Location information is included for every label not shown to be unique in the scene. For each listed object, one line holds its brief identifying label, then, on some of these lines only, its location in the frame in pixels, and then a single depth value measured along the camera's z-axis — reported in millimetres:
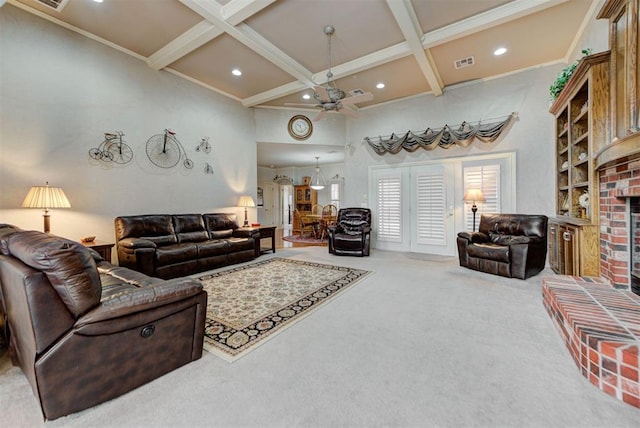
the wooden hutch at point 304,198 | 10828
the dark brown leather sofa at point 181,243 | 3646
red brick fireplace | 2266
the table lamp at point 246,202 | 5742
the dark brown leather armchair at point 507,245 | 3693
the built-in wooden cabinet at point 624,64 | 1996
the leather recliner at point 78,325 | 1323
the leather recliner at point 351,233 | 5379
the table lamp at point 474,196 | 4746
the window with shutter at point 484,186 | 4953
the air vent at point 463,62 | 4305
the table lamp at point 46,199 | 3057
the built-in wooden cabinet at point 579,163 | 2619
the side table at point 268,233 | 5590
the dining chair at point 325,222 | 8285
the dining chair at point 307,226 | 8605
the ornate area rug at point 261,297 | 2203
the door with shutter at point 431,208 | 5473
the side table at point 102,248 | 3348
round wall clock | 6465
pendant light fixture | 9383
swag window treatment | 4801
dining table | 8297
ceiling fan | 3758
